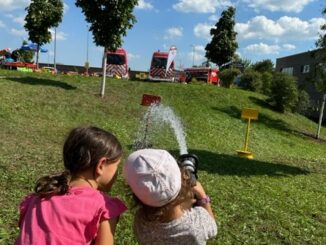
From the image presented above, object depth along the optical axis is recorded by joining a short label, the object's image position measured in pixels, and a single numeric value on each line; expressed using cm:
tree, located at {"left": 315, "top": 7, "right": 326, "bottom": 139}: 1478
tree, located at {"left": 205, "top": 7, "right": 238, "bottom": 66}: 3394
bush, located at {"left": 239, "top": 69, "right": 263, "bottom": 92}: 3042
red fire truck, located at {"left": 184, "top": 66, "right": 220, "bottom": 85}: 4031
